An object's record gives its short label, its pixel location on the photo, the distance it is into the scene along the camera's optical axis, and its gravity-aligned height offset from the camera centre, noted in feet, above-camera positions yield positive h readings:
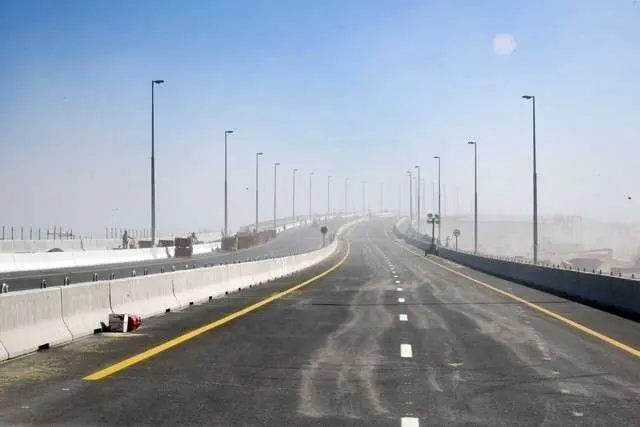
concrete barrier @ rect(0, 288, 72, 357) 40.75 -5.92
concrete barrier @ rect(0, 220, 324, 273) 149.38 -11.20
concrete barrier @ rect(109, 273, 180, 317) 57.31 -6.66
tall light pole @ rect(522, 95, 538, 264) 159.55 +4.79
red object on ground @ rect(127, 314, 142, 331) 54.49 -7.51
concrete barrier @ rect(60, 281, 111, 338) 48.93 -6.13
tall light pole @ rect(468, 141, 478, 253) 274.40 +7.87
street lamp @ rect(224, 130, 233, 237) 303.89 +3.85
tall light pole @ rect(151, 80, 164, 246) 205.36 +7.47
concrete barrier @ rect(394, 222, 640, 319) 72.79 -8.84
